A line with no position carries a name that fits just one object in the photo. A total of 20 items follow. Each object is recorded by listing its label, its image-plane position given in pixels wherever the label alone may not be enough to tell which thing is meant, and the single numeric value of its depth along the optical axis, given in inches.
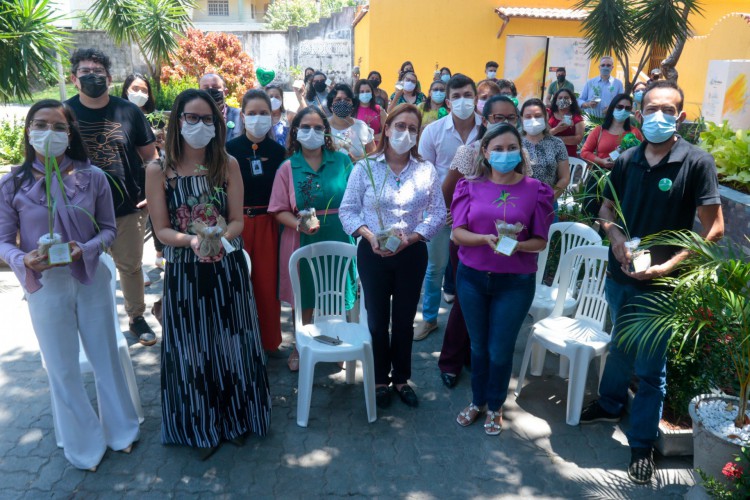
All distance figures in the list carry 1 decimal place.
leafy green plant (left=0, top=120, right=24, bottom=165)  326.0
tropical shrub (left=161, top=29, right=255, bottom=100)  516.4
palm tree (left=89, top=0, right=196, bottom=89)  450.0
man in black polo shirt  125.3
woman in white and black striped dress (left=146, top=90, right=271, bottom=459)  132.0
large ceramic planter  114.7
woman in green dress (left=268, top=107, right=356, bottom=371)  168.7
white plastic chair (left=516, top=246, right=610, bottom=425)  153.9
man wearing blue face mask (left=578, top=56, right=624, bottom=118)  415.2
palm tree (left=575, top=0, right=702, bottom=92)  395.9
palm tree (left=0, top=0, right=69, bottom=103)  189.6
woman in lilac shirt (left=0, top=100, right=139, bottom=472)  124.0
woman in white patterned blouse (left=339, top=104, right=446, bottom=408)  152.1
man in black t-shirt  172.7
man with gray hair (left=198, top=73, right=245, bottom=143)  215.0
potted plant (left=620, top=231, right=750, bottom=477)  114.0
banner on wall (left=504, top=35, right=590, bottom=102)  677.9
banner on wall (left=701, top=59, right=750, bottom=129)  360.8
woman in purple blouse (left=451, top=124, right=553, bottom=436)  138.3
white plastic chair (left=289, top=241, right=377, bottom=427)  151.1
